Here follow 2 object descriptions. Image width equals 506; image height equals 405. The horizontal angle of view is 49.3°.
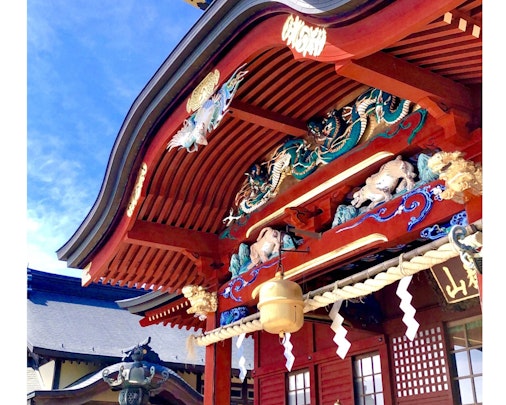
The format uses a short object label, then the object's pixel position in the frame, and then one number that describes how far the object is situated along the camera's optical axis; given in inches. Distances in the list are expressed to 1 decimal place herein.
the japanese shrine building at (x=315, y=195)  140.6
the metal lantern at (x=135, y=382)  248.8
